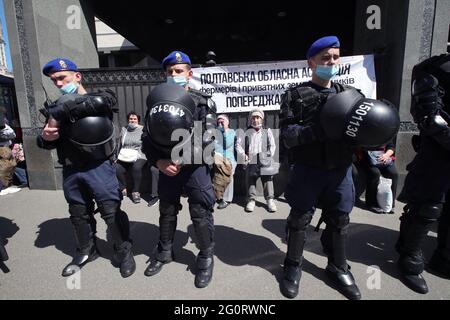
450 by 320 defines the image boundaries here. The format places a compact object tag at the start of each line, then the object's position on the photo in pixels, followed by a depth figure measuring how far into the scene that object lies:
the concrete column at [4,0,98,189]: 4.36
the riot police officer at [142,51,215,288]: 1.85
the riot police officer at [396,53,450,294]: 1.95
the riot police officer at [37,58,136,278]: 2.04
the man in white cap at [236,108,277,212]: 3.99
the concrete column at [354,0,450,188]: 3.61
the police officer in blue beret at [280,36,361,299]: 1.88
